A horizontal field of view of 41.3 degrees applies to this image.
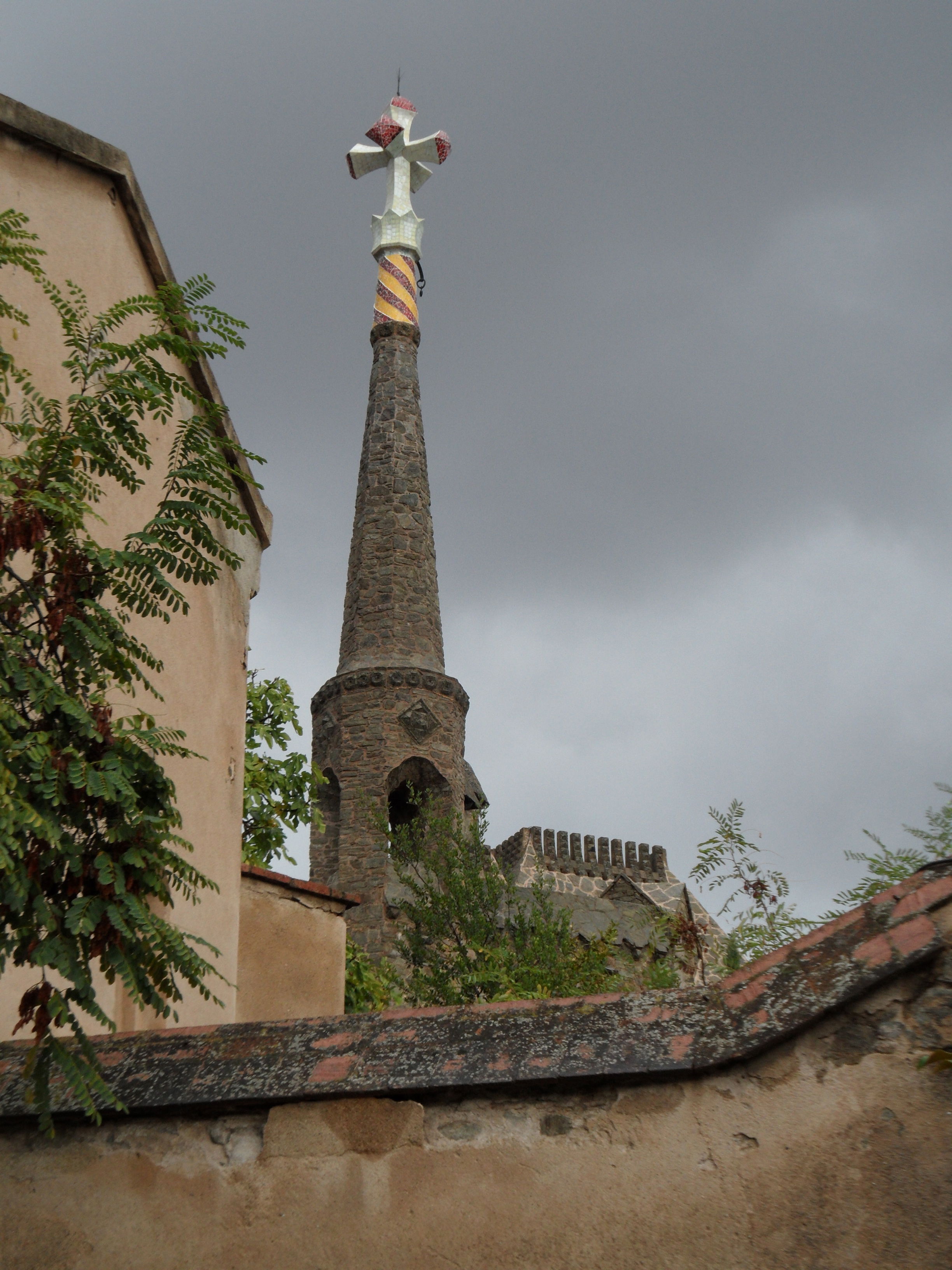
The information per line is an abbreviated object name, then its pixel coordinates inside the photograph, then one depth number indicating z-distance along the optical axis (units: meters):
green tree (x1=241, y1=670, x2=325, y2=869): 13.51
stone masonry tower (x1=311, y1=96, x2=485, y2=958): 21.64
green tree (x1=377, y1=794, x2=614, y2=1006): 13.18
